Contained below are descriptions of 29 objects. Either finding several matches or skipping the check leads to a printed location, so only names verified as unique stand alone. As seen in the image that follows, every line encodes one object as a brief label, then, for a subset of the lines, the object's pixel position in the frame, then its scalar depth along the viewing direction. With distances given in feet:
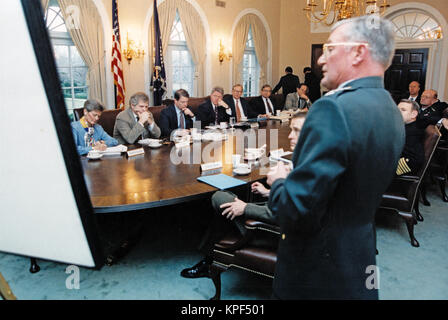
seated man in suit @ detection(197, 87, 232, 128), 17.57
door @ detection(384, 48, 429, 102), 28.19
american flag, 20.53
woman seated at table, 10.70
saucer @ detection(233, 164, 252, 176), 8.48
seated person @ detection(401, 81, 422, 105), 21.58
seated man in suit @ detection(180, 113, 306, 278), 6.38
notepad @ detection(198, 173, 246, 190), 7.65
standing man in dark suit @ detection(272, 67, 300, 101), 30.71
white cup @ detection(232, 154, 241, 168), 9.00
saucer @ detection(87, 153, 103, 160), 9.84
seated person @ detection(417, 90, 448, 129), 16.96
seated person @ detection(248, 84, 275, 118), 22.57
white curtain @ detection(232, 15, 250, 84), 29.76
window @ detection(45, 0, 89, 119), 19.33
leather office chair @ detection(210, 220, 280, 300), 6.72
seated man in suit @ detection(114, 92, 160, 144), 12.34
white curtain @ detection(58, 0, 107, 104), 19.11
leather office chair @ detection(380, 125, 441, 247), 10.55
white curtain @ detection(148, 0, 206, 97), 23.53
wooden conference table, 6.85
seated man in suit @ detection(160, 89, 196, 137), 14.78
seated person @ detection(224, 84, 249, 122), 19.92
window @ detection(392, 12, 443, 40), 27.50
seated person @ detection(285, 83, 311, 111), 24.18
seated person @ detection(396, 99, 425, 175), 10.78
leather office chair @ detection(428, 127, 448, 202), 14.21
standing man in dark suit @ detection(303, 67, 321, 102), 31.30
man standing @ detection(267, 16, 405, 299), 3.13
